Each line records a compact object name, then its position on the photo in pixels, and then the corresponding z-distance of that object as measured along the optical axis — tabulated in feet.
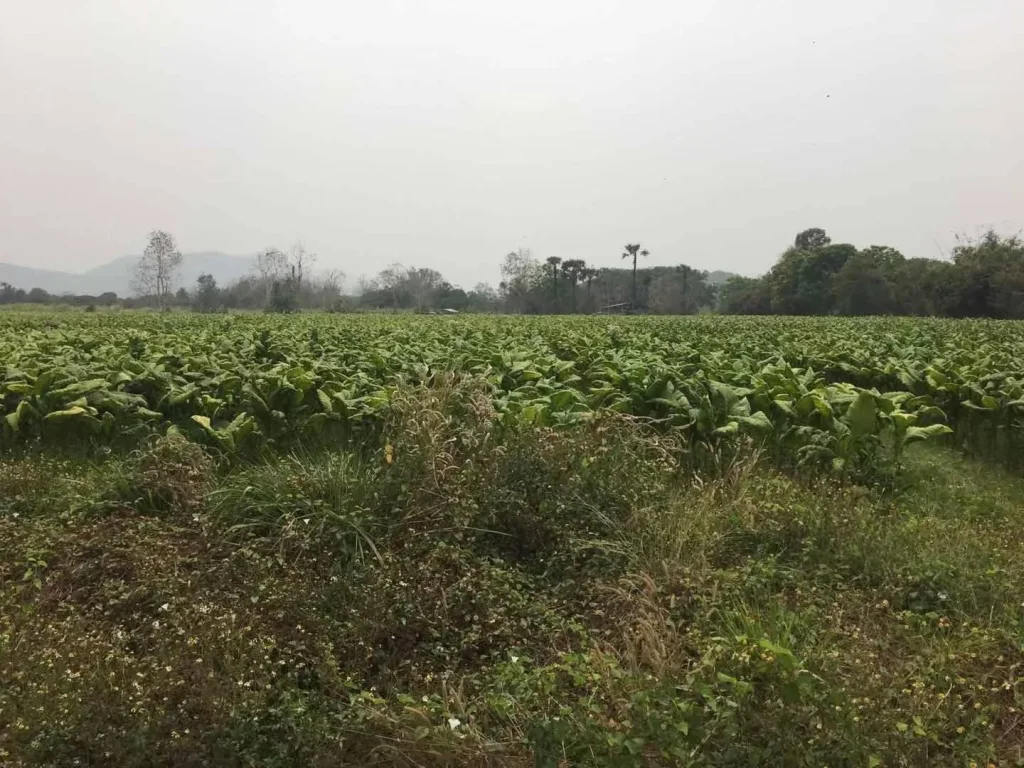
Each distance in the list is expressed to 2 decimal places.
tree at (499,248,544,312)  307.78
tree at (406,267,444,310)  337.11
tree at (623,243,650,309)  306.55
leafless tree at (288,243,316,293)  315.99
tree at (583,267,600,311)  302.86
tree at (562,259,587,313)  301.63
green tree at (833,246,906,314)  175.83
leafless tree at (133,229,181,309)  273.33
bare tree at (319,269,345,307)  297.86
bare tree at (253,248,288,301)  311.15
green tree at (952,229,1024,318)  145.89
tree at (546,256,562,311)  297.84
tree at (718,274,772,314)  217.77
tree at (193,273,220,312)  274.28
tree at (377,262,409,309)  347.11
